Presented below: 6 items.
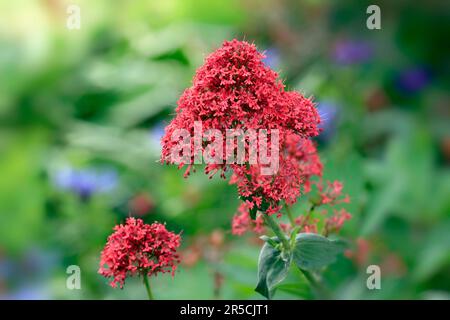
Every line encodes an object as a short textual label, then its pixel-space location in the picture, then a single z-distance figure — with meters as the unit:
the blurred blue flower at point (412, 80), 1.96
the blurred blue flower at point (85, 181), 1.04
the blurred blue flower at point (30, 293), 0.93
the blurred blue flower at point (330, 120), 1.07
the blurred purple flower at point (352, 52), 1.85
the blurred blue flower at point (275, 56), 1.62
